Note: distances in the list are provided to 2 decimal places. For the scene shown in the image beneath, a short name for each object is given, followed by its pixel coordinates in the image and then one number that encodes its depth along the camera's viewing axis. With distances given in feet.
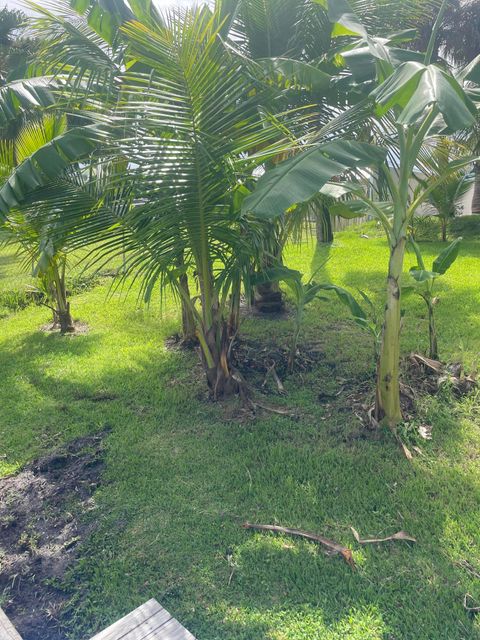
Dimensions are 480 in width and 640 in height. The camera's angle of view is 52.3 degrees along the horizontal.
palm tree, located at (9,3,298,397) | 8.86
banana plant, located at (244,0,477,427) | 6.25
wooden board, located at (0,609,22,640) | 5.74
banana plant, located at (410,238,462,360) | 10.96
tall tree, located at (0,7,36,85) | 38.45
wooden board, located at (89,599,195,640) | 5.58
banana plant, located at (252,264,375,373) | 11.05
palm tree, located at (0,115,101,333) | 10.36
